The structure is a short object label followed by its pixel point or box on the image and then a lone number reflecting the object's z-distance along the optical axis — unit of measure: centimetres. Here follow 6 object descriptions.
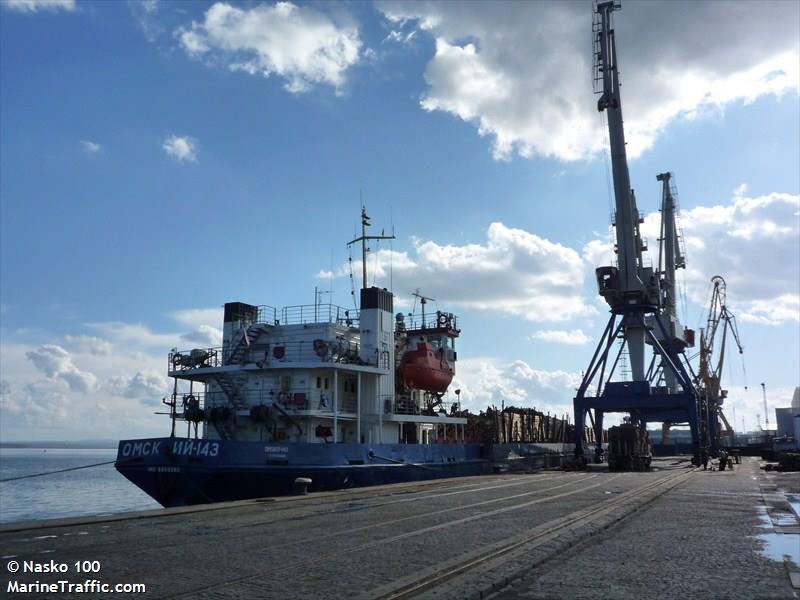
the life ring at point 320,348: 2494
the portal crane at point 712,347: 9638
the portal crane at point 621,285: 4888
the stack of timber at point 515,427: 4109
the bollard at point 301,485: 2112
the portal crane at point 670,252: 7094
